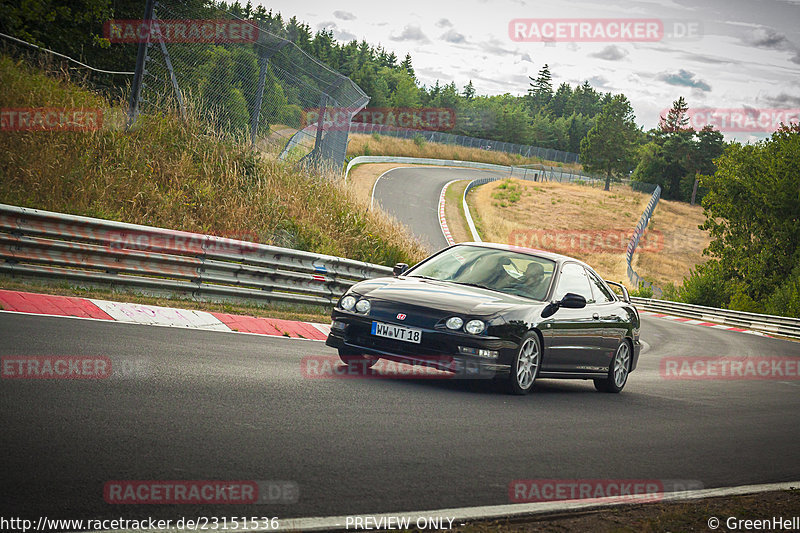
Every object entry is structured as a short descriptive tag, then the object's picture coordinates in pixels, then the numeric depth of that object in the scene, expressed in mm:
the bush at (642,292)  45000
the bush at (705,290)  49188
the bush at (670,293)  48625
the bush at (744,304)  44003
